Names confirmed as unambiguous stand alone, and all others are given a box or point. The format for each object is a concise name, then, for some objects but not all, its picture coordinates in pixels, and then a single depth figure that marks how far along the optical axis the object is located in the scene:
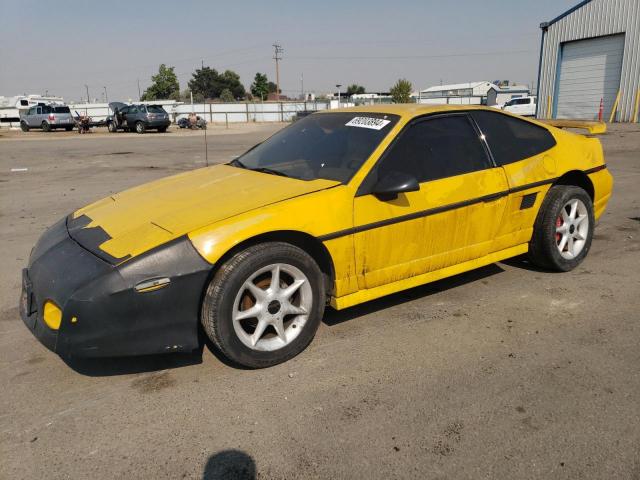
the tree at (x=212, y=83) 113.81
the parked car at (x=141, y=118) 29.42
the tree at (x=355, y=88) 116.07
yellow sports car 2.67
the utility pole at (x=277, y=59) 85.68
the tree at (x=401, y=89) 47.18
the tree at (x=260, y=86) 102.69
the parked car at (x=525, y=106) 31.72
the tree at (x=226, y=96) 99.81
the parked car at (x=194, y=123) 36.16
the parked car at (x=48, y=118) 32.75
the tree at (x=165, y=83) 91.56
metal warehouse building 23.42
